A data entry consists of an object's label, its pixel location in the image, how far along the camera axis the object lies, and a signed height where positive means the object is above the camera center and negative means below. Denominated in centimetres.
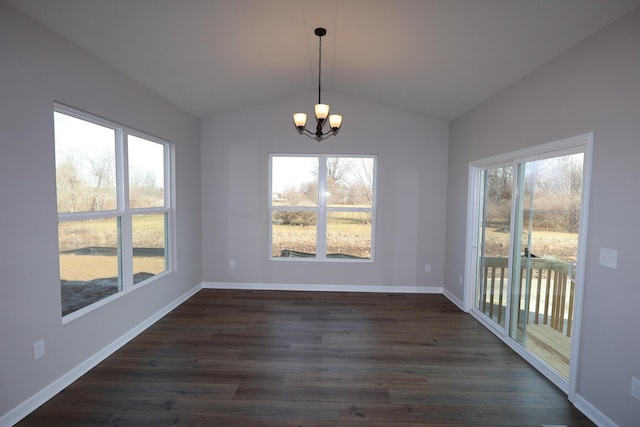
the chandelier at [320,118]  293 +79
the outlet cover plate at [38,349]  227 -108
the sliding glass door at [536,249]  259 -40
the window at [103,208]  262 -10
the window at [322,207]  517 -8
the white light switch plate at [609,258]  210 -33
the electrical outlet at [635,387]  193 -107
